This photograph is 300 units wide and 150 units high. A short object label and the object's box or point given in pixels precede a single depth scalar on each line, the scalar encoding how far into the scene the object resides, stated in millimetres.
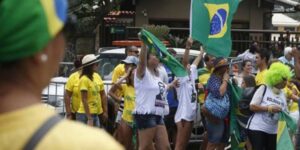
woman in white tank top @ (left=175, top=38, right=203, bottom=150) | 18213
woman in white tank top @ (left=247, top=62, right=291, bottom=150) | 16349
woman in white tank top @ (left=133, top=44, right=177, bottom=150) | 16191
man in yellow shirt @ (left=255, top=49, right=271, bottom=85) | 19733
